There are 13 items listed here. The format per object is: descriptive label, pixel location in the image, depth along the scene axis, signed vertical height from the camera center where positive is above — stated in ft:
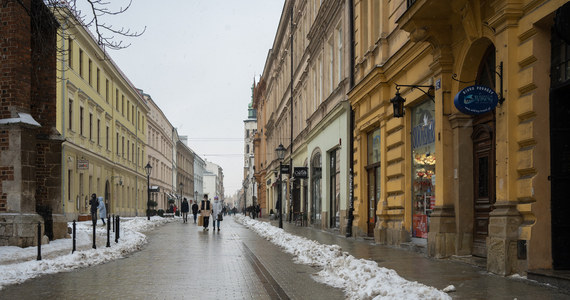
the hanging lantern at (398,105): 47.80 +5.27
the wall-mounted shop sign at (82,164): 100.93 +1.30
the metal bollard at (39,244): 40.09 -4.76
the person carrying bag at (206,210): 97.19 -6.05
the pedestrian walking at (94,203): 101.55 -5.29
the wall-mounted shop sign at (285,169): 100.91 +0.51
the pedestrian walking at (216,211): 93.30 -5.97
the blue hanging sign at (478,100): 31.08 +3.68
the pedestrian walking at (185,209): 149.16 -9.11
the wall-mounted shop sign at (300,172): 101.08 +0.02
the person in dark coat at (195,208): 142.86 -8.44
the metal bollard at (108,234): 51.53 -5.27
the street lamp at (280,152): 90.67 +3.00
